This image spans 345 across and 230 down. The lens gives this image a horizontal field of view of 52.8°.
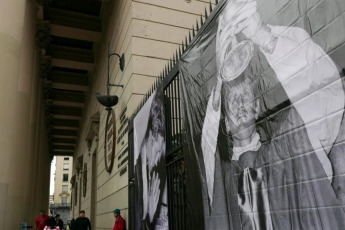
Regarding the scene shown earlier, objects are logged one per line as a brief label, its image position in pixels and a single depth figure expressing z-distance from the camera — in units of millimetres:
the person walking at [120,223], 7945
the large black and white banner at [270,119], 2248
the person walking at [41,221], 13727
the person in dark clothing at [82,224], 12031
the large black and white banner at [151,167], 5531
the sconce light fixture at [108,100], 9469
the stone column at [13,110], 8562
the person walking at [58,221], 17688
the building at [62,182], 78188
